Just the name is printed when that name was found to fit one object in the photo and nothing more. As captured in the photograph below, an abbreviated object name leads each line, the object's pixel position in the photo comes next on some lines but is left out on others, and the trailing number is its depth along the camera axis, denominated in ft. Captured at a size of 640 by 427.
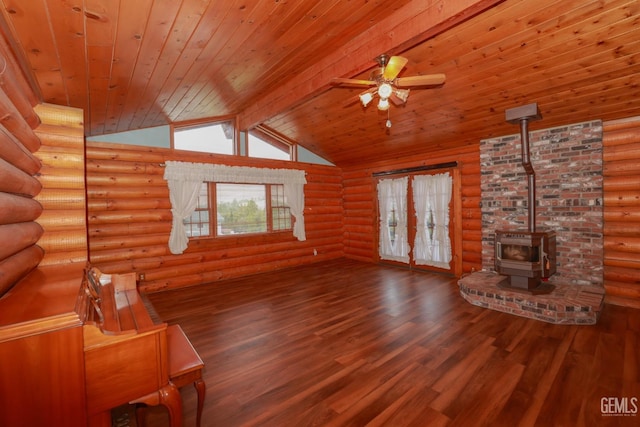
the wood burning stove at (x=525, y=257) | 13.62
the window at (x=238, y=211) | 19.67
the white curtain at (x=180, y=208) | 18.13
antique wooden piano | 4.18
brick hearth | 11.76
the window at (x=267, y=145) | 22.05
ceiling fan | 9.34
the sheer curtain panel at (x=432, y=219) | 20.33
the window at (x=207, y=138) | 19.10
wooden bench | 5.76
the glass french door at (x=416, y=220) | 20.45
